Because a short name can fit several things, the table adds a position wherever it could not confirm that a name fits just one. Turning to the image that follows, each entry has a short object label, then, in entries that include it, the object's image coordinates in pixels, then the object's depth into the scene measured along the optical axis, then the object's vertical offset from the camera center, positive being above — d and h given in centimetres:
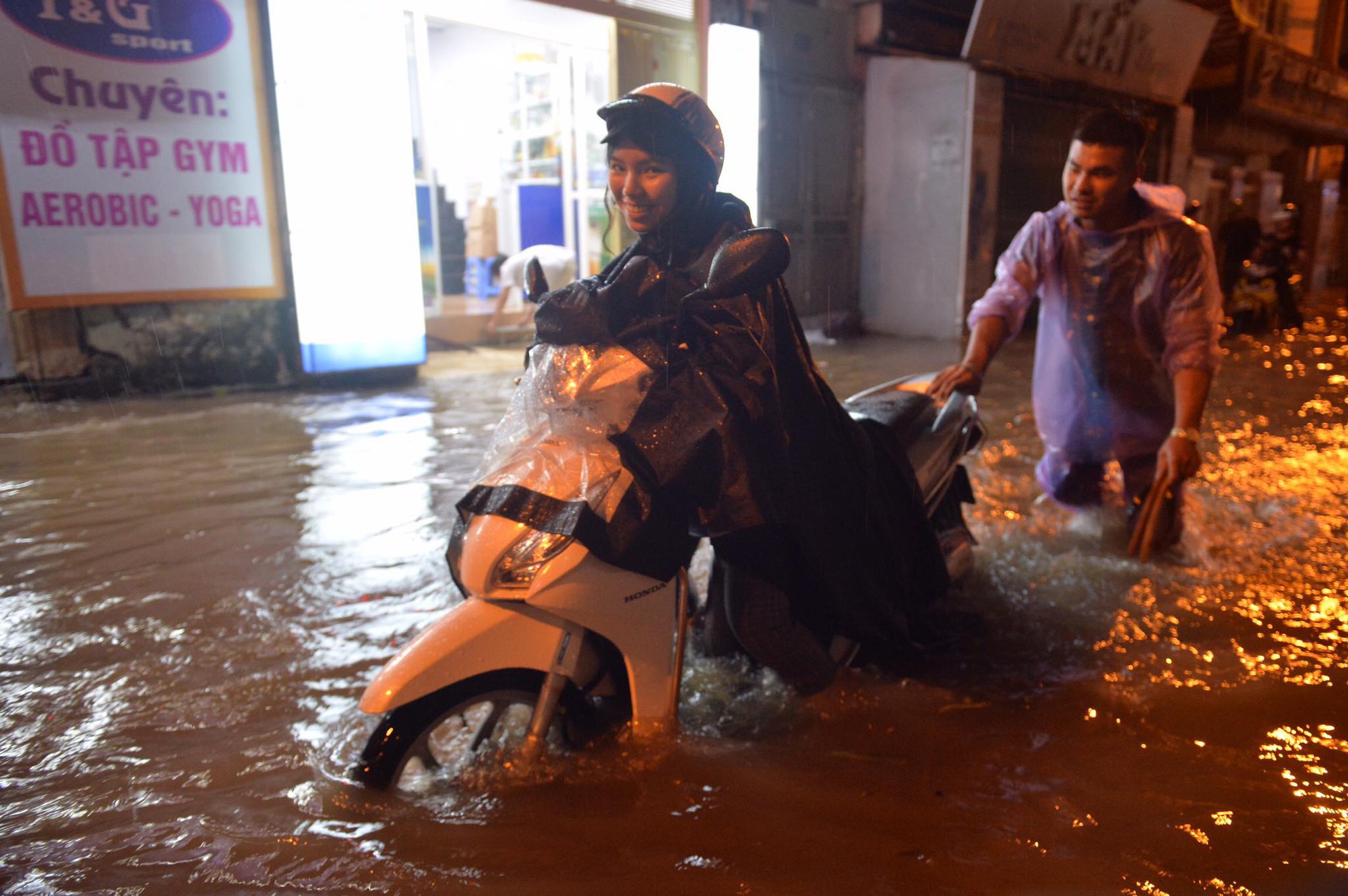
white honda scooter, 186 -81
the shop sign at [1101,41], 1100 +262
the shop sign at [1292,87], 1673 +285
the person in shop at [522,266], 928 -28
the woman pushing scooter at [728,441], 195 -45
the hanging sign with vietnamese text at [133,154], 621 +67
